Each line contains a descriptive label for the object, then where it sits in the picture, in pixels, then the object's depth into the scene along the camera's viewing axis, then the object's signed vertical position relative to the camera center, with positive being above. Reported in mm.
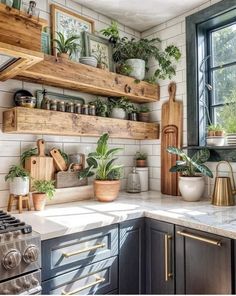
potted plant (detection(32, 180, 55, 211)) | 1658 -260
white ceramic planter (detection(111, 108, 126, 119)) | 2162 +326
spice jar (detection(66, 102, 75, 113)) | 1870 +327
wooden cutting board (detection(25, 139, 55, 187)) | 1747 -89
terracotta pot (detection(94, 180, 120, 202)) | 1912 -281
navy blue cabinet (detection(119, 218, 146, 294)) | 1541 -645
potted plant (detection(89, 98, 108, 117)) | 2071 +358
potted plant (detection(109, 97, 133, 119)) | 2165 +382
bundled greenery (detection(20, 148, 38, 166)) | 1767 -10
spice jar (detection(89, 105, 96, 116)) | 1984 +324
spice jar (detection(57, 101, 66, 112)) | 1813 +326
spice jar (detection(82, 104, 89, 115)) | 1947 +325
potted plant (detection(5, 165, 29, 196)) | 1603 -175
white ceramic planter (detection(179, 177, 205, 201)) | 1929 -272
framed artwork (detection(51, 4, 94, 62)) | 1936 +1015
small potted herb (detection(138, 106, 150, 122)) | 2393 +341
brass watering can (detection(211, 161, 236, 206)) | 1786 -287
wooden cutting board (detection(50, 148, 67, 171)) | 1875 -56
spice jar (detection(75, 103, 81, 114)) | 1911 +327
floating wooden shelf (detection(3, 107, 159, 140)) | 1600 +199
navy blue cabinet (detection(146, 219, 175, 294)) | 1507 -638
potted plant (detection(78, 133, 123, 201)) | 1918 -160
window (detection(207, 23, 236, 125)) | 2055 +680
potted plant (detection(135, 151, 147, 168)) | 2449 -78
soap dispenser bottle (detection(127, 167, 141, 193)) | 2301 -277
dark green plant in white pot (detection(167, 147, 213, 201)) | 1929 -167
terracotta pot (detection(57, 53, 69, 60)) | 1763 +665
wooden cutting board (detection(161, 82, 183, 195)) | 2225 +147
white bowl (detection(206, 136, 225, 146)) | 1959 +79
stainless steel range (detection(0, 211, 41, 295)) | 1062 -454
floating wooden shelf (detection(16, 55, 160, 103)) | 1667 +525
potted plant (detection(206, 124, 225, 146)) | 1960 +115
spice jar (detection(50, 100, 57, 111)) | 1778 +326
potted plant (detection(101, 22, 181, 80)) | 2230 +851
